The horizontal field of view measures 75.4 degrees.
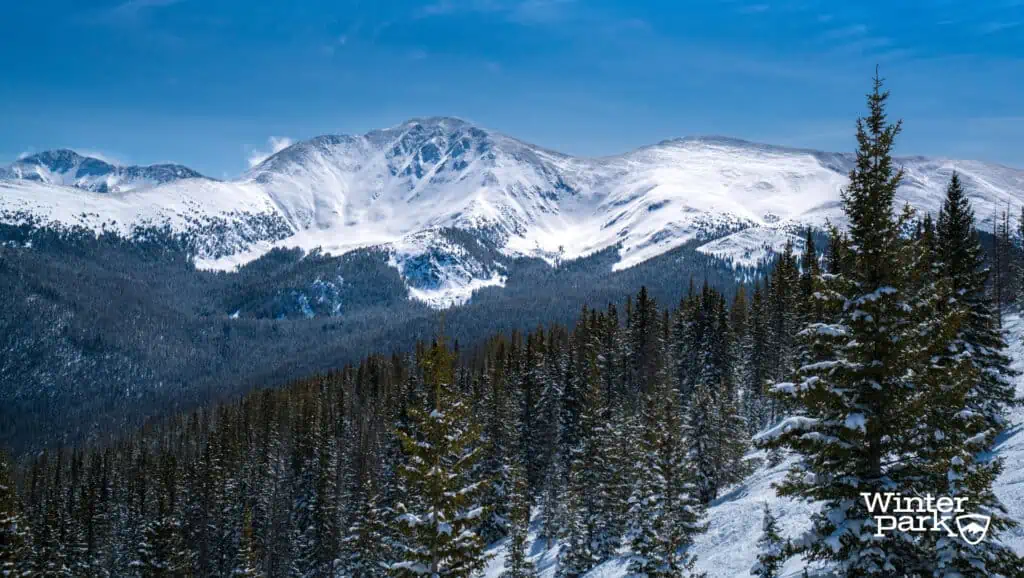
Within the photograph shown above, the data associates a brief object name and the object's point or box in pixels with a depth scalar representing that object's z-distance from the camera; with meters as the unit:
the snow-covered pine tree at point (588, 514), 43.16
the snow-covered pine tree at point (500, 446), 61.53
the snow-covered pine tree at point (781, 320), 62.61
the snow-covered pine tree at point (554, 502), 54.47
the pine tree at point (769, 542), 20.86
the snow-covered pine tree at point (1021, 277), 64.31
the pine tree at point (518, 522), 40.16
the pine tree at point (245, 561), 58.38
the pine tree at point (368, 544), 54.24
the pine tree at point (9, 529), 35.69
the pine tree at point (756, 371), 65.81
